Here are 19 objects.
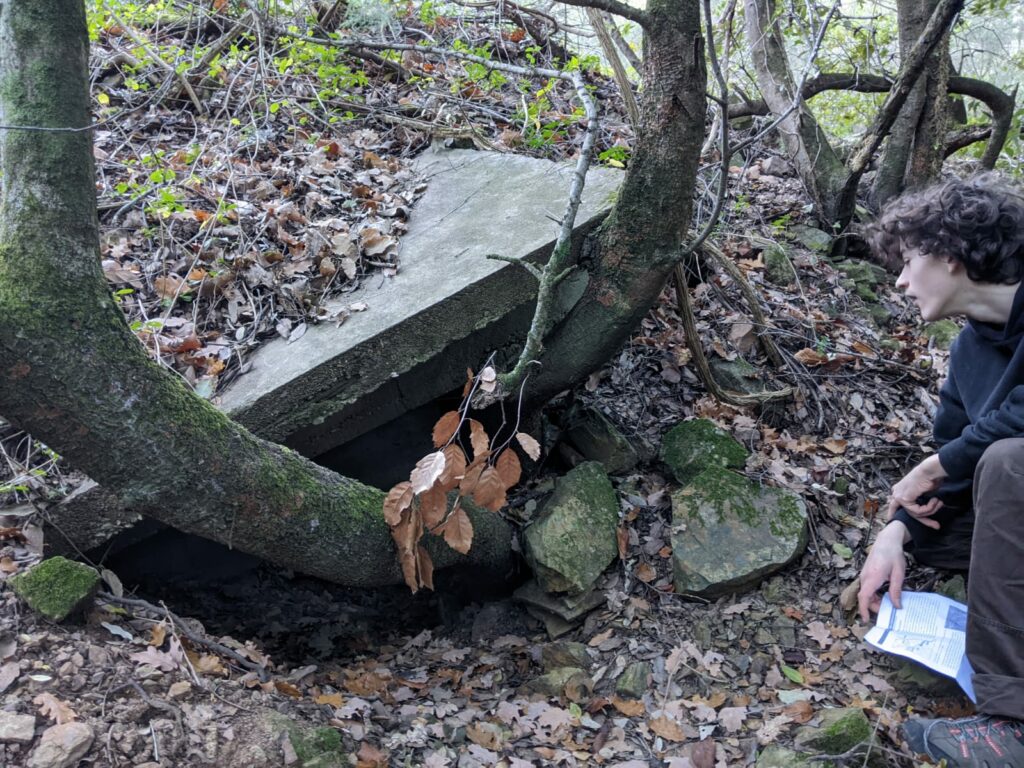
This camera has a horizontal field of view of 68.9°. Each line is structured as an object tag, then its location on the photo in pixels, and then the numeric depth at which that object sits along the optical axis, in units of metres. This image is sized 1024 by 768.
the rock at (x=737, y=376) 4.10
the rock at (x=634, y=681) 2.87
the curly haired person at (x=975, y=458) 2.26
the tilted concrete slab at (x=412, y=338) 2.93
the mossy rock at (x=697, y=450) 3.55
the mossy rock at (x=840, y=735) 2.36
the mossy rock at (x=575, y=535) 3.23
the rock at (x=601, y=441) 3.71
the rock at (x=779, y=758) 2.36
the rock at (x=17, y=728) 1.94
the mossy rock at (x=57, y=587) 2.38
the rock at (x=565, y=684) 2.90
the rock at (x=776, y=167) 6.19
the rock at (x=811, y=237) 5.33
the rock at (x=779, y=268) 4.95
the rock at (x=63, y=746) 1.91
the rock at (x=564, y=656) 3.05
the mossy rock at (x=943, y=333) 4.62
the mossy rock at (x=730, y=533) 3.14
